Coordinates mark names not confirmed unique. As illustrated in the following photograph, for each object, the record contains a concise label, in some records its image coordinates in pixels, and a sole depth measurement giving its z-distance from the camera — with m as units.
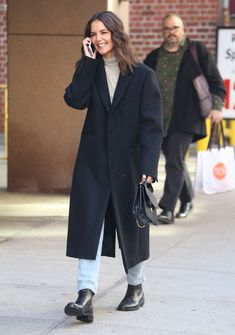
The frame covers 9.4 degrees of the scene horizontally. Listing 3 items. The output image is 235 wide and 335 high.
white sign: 21.75
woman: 7.95
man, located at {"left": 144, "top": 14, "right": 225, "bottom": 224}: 12.73
